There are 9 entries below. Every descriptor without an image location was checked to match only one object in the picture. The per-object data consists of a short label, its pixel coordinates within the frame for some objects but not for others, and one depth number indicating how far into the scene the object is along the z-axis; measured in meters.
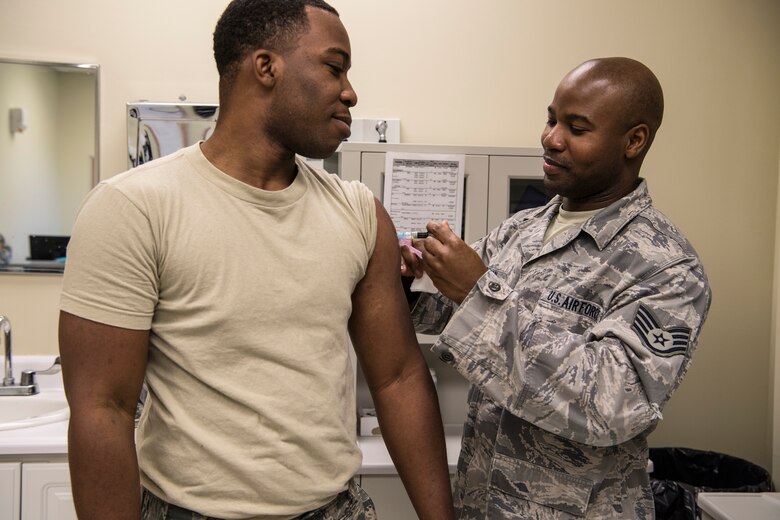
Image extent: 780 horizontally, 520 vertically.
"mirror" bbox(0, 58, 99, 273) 2.48
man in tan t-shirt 1.01
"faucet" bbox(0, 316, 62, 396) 2.45
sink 2.42
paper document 2.28
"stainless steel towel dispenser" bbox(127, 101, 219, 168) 2.47
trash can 2.47
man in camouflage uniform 1.26
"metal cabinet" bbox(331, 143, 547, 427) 2.26
